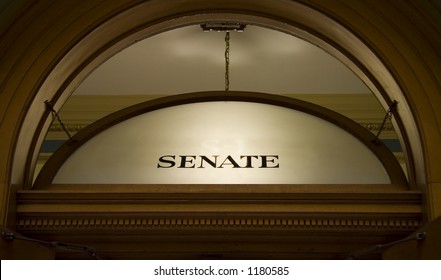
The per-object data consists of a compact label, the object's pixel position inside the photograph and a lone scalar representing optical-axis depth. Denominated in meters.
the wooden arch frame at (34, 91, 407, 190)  2.72
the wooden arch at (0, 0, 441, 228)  2.55
